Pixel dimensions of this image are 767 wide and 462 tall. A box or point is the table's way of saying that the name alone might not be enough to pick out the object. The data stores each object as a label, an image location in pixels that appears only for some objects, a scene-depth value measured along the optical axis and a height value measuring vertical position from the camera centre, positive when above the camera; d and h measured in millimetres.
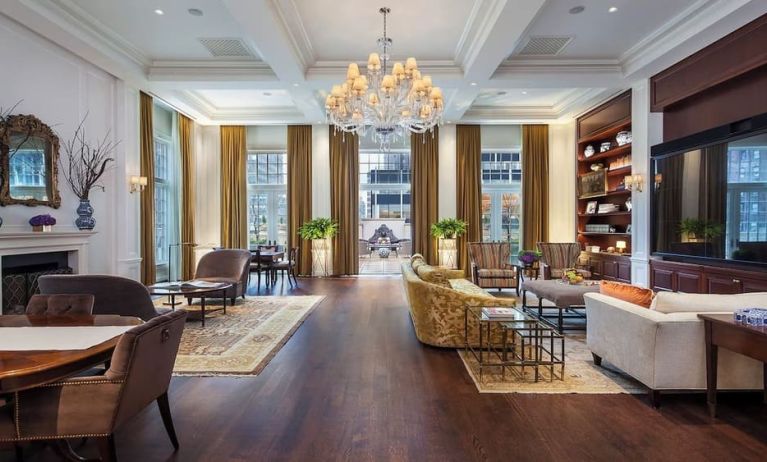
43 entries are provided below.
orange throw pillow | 3289 -612
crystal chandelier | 5145 +1679
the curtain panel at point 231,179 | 10086 +1099
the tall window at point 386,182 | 11234 +1149
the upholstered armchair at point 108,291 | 3918 -682
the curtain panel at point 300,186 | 10102 +922
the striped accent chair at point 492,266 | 7383 -864
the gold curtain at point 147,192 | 7441 +574
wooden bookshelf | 7574 +1037
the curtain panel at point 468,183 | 10055 +986
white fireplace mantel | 4480 -269
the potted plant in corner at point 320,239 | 9656 -419
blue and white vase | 5691 +80
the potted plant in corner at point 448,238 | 9695 -390
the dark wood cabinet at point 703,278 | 4617 -752
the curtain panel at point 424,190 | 10047 +809
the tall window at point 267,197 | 10578 +672
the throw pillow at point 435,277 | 4453 -621
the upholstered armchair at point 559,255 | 7512 -628
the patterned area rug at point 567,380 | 3182 -1342
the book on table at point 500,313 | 3549 -837
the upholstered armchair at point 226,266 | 6617 -738
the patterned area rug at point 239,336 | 3697 -1325
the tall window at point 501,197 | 10523 +660
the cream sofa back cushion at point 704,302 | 2871 -590
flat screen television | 4504 +347
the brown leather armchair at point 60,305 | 2730 -572
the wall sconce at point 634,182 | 6770 +685
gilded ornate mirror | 4676 +755
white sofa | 2801 -895
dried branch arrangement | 5652 +874
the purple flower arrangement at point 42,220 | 4965 +32
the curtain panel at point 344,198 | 10133 +616
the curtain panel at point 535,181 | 9977 +1027
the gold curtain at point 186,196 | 9172 +615
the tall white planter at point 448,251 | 9727 -723
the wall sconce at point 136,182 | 6905 +703
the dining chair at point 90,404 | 1766 -827
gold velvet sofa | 4121 -922
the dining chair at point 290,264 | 8250 -887
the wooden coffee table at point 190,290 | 5156 -900
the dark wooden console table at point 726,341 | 2367 -753
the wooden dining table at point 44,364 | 1630 -620
